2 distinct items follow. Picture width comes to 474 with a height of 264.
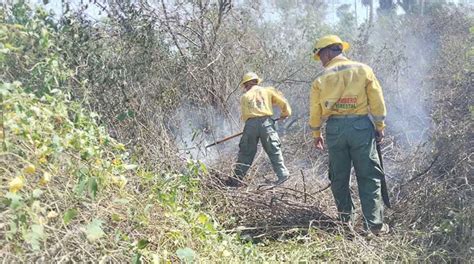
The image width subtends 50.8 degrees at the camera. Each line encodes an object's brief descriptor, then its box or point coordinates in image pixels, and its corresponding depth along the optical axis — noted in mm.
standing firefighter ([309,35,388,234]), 4000
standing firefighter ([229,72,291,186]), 5918
